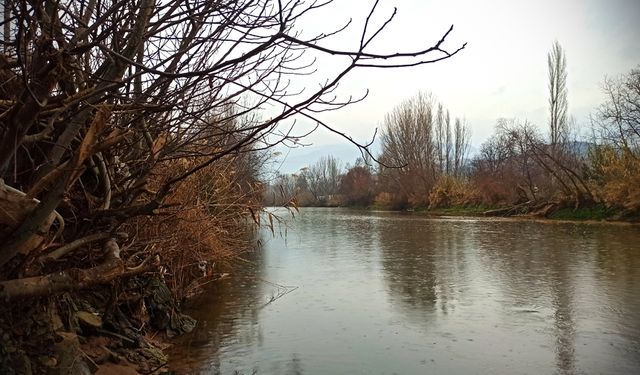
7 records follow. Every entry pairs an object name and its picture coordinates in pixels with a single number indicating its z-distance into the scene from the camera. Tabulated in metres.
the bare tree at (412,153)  48.06
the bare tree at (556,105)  39.16
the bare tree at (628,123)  28.00
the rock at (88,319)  5.26
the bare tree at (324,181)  85.75
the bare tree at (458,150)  64.62
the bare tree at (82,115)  2.82
